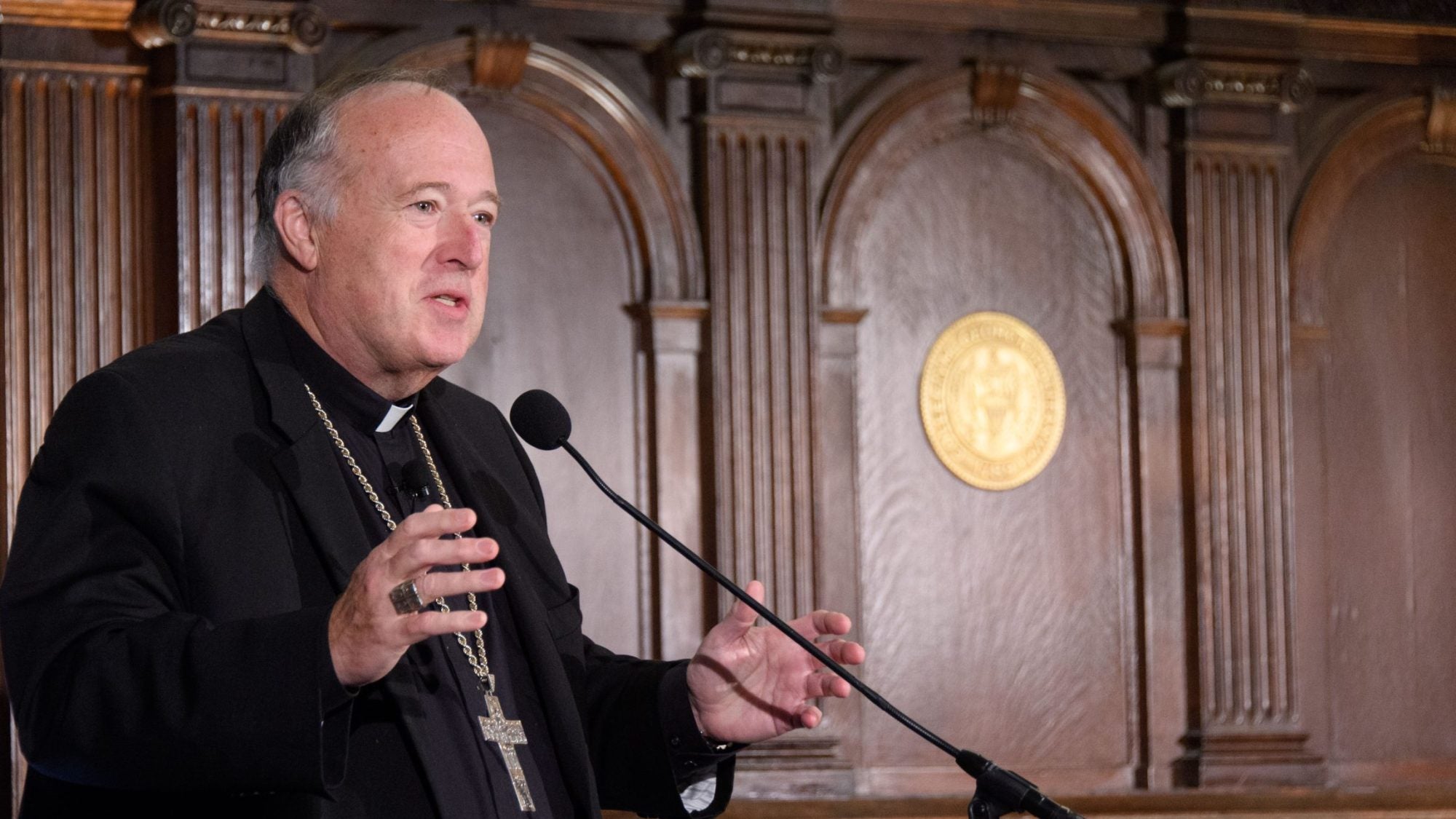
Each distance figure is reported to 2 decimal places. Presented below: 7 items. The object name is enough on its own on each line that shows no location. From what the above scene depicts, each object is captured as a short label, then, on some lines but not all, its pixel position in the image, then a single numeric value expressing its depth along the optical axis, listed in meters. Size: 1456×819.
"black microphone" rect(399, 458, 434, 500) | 5.04
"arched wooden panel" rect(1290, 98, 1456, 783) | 13.70
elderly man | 3.86
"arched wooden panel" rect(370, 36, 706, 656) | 12.15
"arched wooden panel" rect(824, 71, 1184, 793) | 12.87
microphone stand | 4.11
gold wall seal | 13.03
